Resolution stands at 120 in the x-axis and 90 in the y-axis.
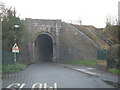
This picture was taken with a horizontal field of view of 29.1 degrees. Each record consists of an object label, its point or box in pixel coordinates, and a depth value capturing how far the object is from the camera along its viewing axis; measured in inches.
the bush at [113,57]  870.6
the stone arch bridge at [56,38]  1672.0
